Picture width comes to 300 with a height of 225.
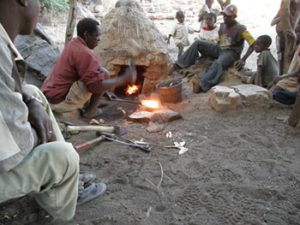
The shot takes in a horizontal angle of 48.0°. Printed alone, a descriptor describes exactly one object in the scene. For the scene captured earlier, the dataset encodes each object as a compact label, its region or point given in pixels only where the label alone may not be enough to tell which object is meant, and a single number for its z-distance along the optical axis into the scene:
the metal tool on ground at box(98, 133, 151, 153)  3.50
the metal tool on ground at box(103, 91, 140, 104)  5.34
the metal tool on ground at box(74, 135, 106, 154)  3.33
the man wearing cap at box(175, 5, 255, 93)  5.68
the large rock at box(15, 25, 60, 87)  5.48
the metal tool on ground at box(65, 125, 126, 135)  3.60
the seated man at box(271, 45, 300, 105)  4.63
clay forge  5.36
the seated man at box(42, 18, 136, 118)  4.14
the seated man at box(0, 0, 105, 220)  1.63
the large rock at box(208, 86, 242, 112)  4.55
